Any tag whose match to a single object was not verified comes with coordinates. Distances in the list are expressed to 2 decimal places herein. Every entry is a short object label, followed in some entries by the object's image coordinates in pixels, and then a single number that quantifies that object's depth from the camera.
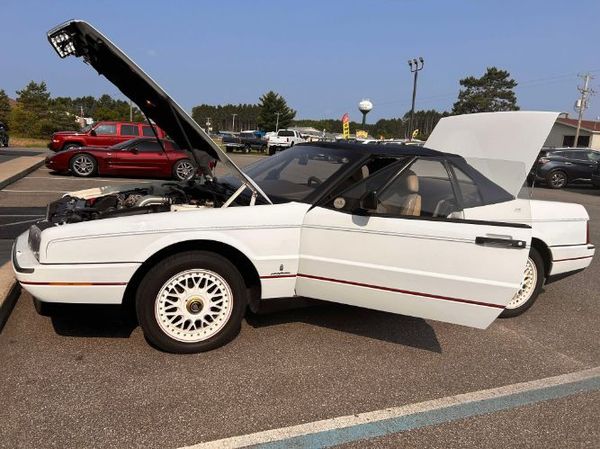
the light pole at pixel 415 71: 35.10
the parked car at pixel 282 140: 36.66
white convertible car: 3.12
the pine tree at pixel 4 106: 43.60
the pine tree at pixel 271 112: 82.81
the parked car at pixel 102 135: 17.16
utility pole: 49.16
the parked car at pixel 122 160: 13.52
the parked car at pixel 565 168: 18.20
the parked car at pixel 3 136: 25.24
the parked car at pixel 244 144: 35.62
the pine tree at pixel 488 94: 69.69
